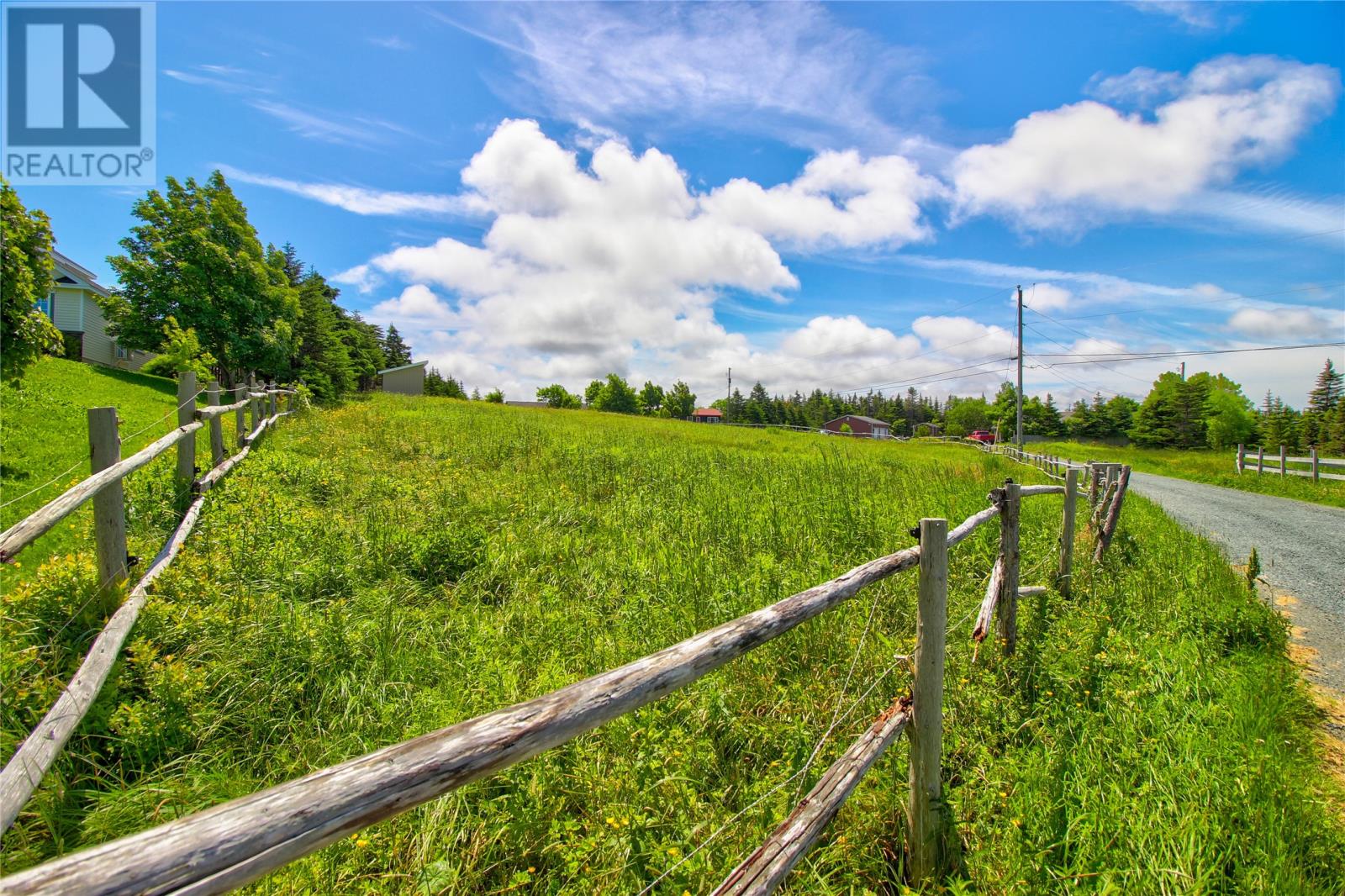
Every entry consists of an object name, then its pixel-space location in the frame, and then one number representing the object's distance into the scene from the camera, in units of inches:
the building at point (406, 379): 1909.2
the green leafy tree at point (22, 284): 307.4
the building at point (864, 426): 3796.8
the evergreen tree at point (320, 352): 1123.9
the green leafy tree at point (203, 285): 907.4
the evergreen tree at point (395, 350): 2365.9
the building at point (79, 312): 1104.2
